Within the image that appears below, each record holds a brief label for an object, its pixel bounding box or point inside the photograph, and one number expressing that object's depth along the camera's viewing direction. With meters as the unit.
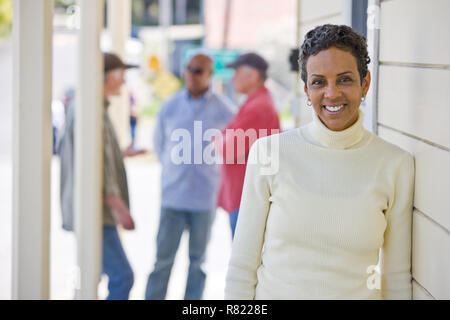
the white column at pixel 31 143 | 2.87
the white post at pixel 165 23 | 19.55
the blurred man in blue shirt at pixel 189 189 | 4.29
